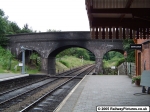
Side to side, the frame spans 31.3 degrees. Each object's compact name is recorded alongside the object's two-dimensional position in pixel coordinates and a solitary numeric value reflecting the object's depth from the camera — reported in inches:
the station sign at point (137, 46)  677.3
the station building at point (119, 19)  295.0
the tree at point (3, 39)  1553.2
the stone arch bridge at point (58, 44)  1352.1
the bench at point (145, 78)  395.8
